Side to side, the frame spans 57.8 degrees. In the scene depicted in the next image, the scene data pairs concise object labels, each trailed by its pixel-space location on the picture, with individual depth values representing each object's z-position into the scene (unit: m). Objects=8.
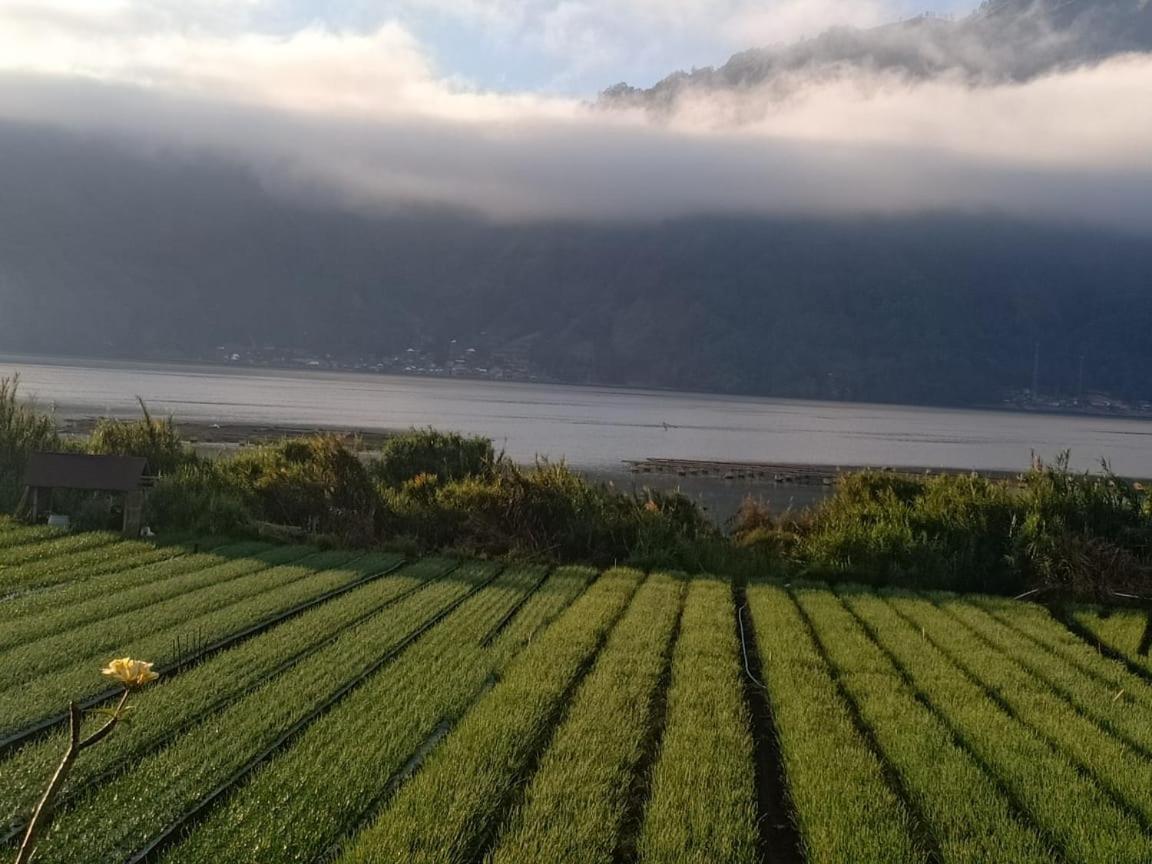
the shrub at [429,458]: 19.55
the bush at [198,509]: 14.40
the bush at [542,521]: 14.95
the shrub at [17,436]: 15.78
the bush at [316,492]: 15.52
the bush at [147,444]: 17.61
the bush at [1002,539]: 13.24
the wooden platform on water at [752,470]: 47.53
